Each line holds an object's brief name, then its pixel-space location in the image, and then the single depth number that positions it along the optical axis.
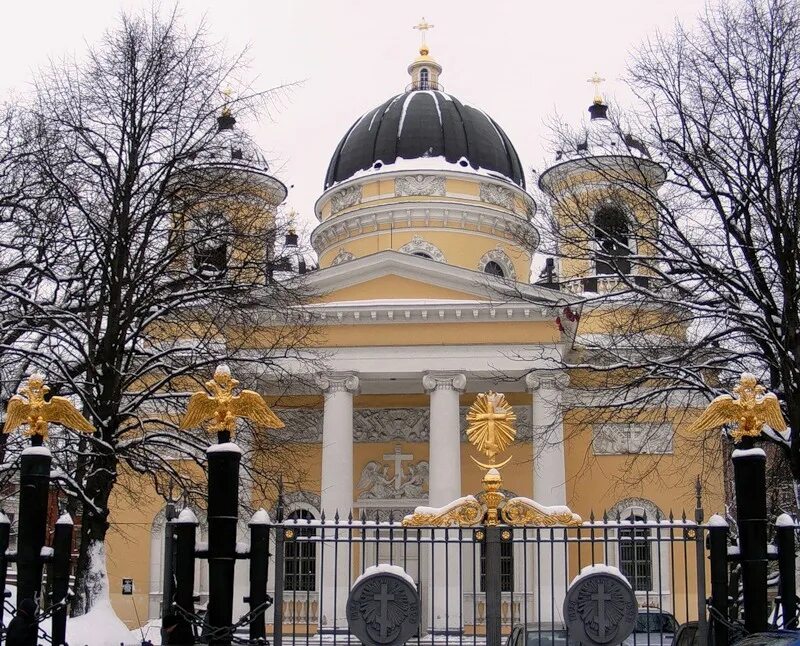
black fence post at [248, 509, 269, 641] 9.66
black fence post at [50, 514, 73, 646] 11.32
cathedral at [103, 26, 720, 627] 27.20
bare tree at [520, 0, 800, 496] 16.16
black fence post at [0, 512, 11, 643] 10.60
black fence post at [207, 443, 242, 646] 9.35
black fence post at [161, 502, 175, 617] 9.60
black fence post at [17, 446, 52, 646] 10.26
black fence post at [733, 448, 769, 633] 9.78
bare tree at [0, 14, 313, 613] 17.59
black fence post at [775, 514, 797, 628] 10.12
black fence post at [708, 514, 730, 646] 9.82
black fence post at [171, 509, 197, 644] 9.40
